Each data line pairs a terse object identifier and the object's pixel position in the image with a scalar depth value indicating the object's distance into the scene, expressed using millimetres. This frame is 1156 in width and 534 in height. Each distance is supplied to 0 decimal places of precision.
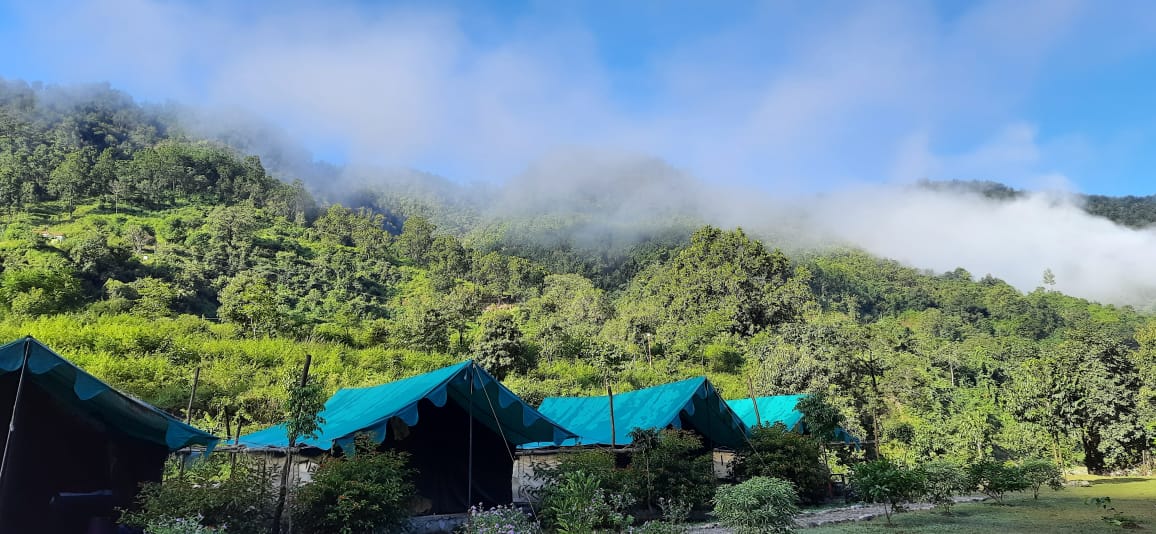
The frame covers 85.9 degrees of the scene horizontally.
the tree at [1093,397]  24234
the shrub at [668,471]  11391
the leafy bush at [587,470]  9797
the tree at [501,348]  33406
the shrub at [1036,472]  13891
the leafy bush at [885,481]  10769
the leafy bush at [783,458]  14062
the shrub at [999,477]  13445
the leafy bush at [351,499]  7961
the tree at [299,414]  7671
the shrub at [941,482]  12531
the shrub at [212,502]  6977
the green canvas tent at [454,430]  10062
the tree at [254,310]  34156
